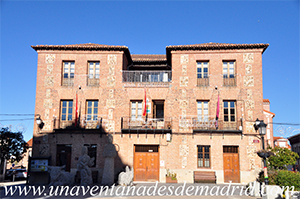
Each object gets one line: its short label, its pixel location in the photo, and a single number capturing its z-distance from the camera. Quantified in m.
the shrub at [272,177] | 14.90
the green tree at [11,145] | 22.35
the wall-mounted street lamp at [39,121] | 21.24
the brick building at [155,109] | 20.75
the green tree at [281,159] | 19.84
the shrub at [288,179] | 13.91
